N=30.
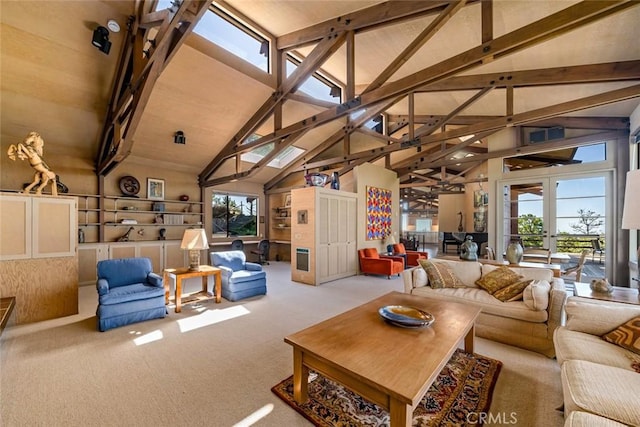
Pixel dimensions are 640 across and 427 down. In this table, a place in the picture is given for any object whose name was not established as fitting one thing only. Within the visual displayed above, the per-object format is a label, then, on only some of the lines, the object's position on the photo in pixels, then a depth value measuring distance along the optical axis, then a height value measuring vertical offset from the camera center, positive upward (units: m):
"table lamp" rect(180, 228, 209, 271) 4.10 -0.41
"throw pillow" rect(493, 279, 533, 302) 3.00 -0.90
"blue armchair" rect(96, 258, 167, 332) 3.26 -1.05
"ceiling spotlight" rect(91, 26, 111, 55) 3.61 +2.44
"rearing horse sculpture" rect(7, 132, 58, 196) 3.48 +0.78
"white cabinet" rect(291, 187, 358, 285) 5.86 -0.49
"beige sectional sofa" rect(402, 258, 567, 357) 2.69 -1.06
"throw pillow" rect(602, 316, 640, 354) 1.74 -0.84
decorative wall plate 6.47 +0.72
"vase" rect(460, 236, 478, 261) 3.85 -0.54
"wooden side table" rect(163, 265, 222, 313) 3.92 -1.03
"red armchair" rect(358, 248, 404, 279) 6.45 -1.23
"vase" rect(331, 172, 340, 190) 6.79 +0.84
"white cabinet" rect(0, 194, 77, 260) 3.39 -0.17
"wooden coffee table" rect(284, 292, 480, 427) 1.41 -0.92
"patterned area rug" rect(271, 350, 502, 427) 1.78 -1.40
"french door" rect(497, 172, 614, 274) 5.38 +0.06
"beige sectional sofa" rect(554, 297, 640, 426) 1.24 -0.92
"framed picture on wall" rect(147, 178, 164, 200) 6.90 +0.68
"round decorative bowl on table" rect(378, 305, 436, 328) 2.11 -0.87
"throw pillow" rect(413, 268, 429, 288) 3.68 -0.91
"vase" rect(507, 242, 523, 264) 3.75 -0.56
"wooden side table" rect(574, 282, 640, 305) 2.25 -0.75
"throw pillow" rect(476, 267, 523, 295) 3.17 -0.81
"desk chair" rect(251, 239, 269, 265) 8.26 -1.18
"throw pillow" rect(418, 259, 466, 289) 3.57 -0.86
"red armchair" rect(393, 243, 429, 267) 7.69 -1.18
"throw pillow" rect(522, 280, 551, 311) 2.73 -0.86
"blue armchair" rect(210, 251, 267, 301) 4.47 -1.09
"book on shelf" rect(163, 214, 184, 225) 7.21 -0.14
